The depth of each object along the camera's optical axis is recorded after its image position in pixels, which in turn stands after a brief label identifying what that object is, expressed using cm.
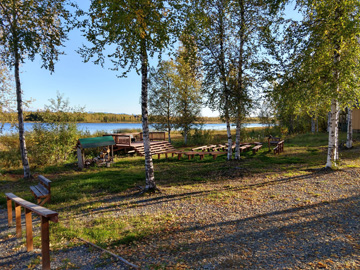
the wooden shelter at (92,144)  1242
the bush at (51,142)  1348
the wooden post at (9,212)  532
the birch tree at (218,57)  1172
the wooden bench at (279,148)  1505
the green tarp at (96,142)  1249
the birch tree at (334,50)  848
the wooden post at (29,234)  401
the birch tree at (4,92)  1258
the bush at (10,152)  1320
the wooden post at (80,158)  1237
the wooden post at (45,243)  336
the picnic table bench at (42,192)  641
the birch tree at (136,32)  565
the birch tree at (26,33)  937
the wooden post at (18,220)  464
